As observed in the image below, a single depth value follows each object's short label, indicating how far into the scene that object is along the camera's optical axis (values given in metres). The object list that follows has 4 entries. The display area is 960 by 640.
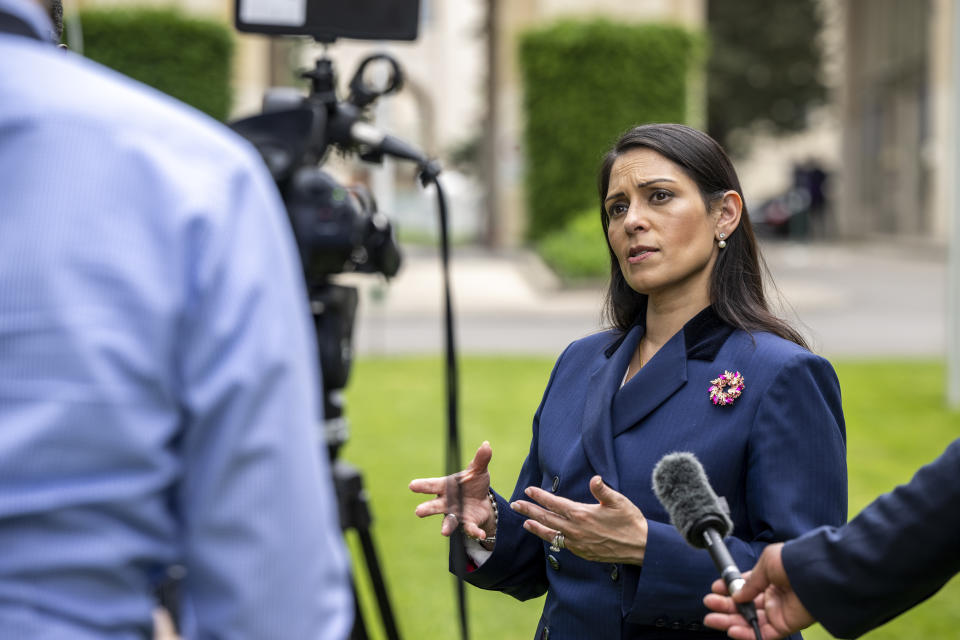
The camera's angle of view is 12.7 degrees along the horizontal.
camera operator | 4.43
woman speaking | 5.12
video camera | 4.67
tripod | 4.72
